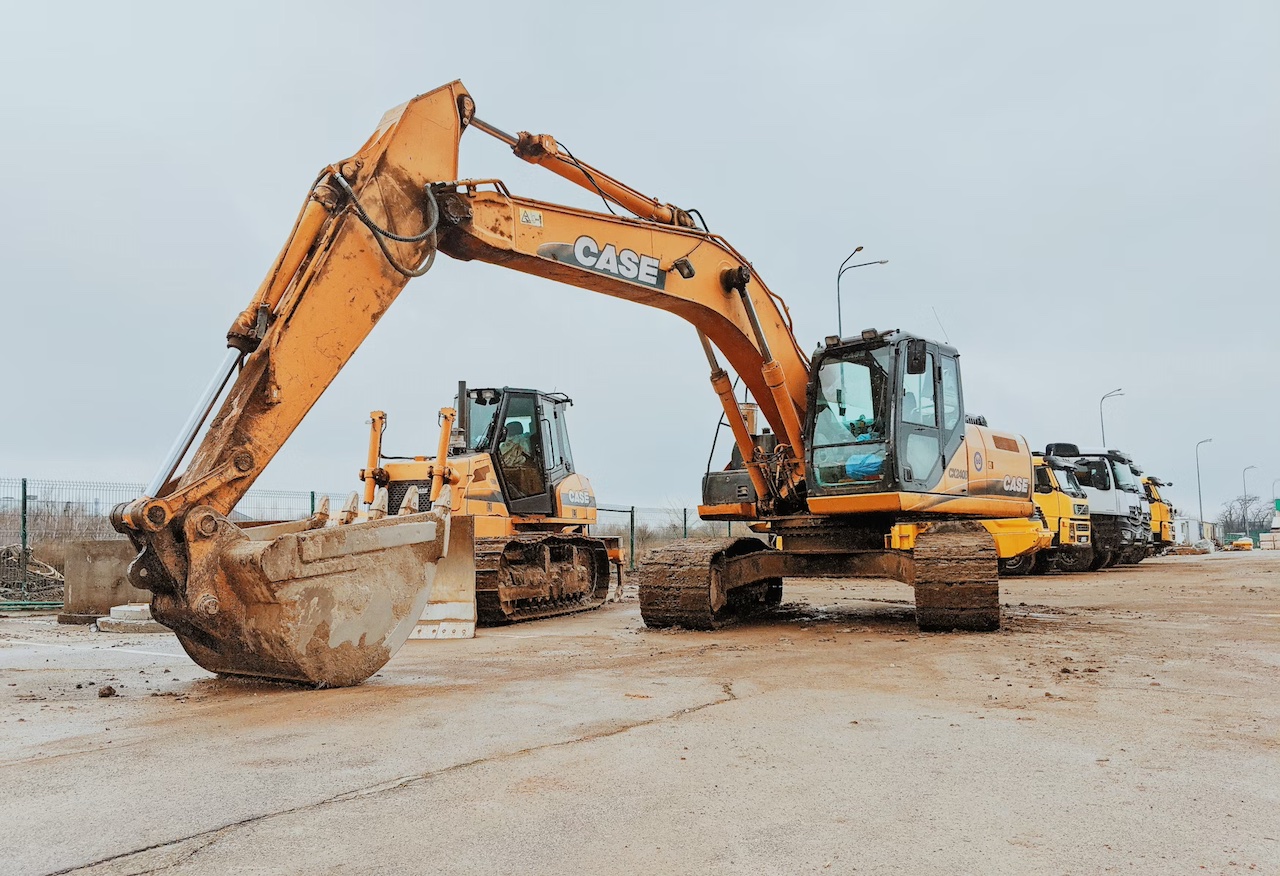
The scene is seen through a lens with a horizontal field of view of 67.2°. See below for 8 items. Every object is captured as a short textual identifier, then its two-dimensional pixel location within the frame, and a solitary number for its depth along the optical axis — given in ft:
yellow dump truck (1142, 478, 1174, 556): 90.94
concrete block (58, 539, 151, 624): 36.65
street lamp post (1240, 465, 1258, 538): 245.65
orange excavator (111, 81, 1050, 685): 16.53
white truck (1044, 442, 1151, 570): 73.82
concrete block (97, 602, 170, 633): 32.37
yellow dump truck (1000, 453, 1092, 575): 64.34
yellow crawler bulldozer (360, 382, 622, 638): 34.76
